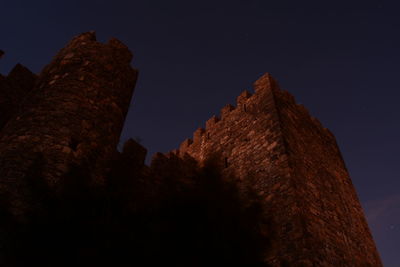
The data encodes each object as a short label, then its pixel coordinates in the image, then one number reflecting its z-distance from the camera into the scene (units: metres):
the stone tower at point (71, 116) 4.95
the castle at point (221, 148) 5.33
